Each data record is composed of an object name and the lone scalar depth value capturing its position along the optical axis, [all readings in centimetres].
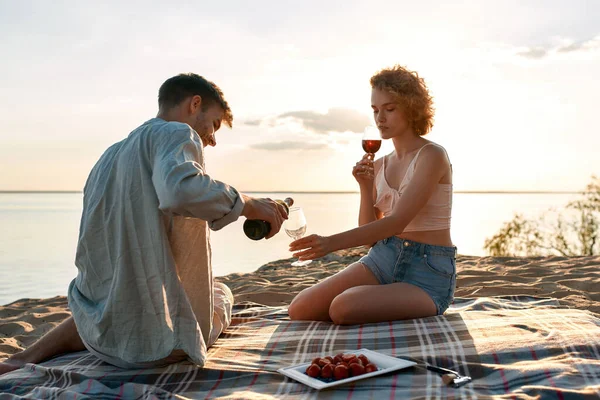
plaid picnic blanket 269
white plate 268
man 282
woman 402
